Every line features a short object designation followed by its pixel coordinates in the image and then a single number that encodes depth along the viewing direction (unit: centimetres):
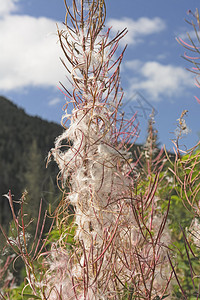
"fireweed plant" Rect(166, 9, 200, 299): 70
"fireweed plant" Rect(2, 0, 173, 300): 61
